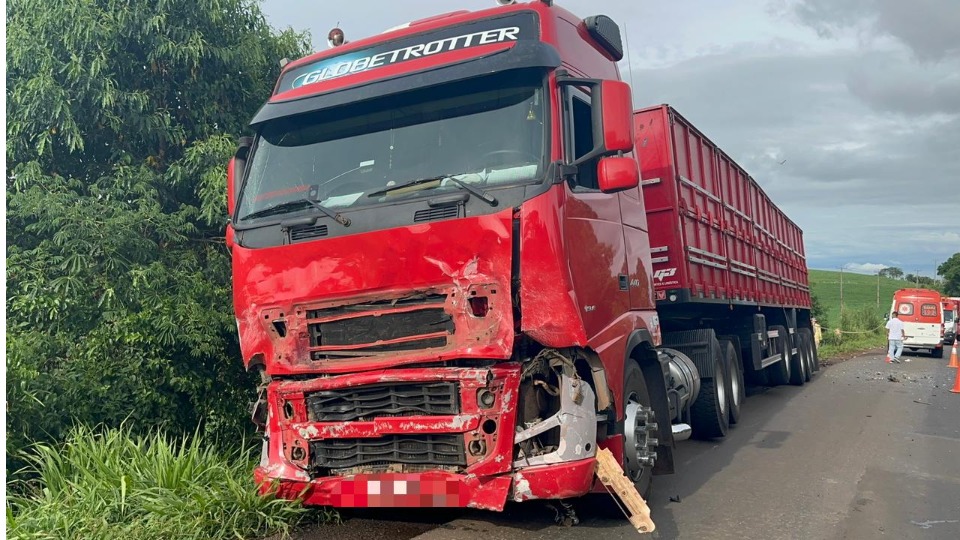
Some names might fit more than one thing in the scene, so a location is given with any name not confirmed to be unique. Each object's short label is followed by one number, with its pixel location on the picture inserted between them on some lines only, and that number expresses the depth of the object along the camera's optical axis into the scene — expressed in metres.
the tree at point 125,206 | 6.45
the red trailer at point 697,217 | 7.43
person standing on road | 22.34
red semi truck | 4.12
